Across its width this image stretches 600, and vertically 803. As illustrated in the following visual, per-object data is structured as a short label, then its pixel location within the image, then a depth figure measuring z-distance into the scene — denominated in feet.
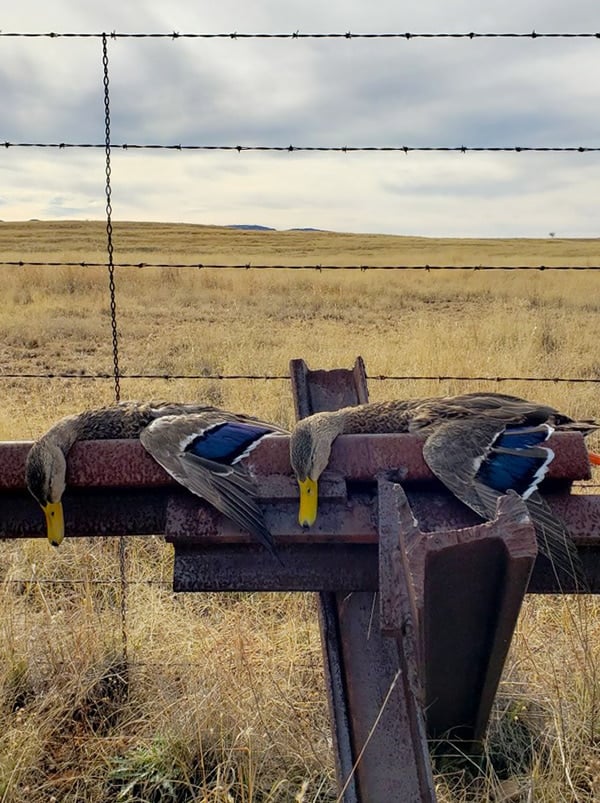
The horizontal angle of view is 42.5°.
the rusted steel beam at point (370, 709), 6.39
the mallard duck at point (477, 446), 7.13
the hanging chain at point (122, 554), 11.06
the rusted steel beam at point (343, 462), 7.43
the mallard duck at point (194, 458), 7.23
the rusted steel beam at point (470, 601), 5.30
